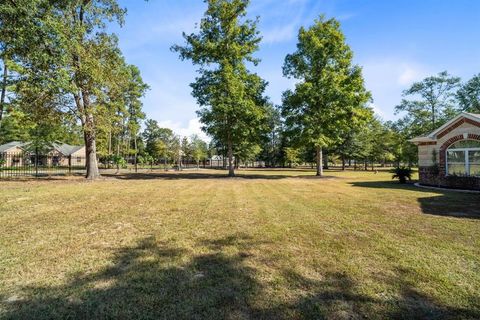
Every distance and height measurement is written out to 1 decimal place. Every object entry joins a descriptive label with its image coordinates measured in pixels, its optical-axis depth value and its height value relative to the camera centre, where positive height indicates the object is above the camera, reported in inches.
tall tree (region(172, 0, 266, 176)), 852.6 +300.5
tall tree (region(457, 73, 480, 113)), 1421.0 +358.5
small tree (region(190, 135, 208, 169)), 2299.5 +184.1
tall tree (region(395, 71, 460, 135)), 1385.3 +299.3
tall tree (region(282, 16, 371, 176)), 866.8 +246.7
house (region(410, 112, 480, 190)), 526.3 +9.2
